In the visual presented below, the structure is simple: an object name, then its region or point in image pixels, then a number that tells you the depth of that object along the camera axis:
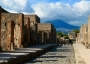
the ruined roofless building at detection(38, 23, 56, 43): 34.70
